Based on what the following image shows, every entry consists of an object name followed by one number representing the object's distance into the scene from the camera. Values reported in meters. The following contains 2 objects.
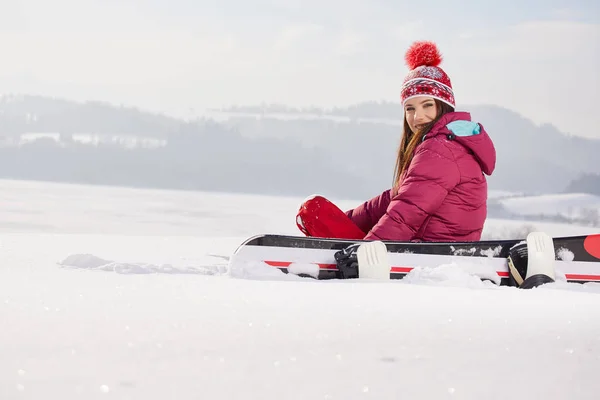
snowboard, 6.31
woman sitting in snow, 6.54
